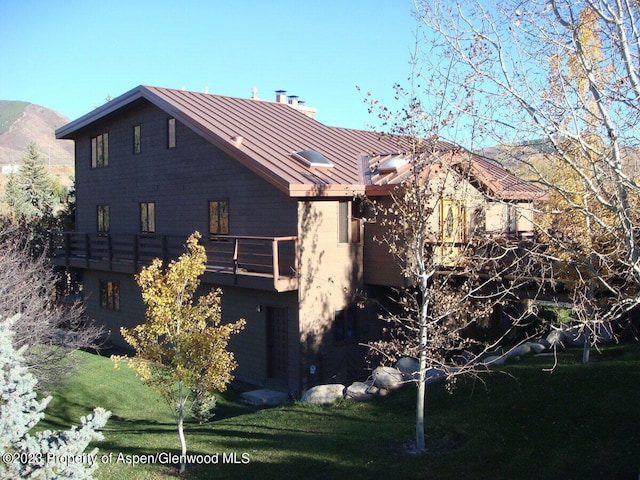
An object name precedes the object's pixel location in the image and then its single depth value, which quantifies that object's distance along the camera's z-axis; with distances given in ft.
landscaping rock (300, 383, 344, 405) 44.11
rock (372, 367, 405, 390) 44.32
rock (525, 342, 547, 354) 48.78
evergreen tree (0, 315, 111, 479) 18.12
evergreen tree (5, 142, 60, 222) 133.59
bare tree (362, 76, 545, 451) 31.32
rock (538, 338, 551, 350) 49.83
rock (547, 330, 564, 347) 48.39
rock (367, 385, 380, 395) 43.96
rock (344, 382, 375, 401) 43.80
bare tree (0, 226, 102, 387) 43.52
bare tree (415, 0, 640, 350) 23.31
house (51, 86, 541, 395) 50.88
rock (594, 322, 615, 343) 48.66
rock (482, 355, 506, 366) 44.44
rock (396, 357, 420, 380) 48.06
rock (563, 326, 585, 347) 48.67
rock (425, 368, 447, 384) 43.39
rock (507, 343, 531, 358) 48.01
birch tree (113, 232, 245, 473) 32.71
